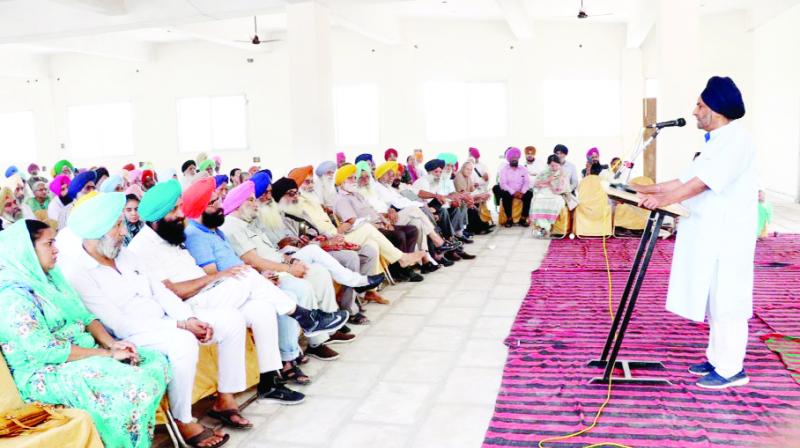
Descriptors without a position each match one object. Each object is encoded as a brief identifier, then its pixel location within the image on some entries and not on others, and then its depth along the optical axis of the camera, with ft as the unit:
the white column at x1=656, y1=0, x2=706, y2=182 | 25.52
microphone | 9.83
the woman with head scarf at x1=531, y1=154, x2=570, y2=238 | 27.48
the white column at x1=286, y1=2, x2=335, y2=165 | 25.81
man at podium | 10.06
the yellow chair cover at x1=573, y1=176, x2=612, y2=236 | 26.58
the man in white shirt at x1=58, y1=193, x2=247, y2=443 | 9.14
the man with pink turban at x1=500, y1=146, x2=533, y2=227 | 31.01
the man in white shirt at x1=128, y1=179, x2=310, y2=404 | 10.92
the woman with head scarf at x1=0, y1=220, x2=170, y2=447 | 7.84
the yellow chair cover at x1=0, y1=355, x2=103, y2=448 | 6.92
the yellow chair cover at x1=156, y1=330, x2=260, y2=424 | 10.30
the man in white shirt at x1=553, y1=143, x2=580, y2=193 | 29.07
